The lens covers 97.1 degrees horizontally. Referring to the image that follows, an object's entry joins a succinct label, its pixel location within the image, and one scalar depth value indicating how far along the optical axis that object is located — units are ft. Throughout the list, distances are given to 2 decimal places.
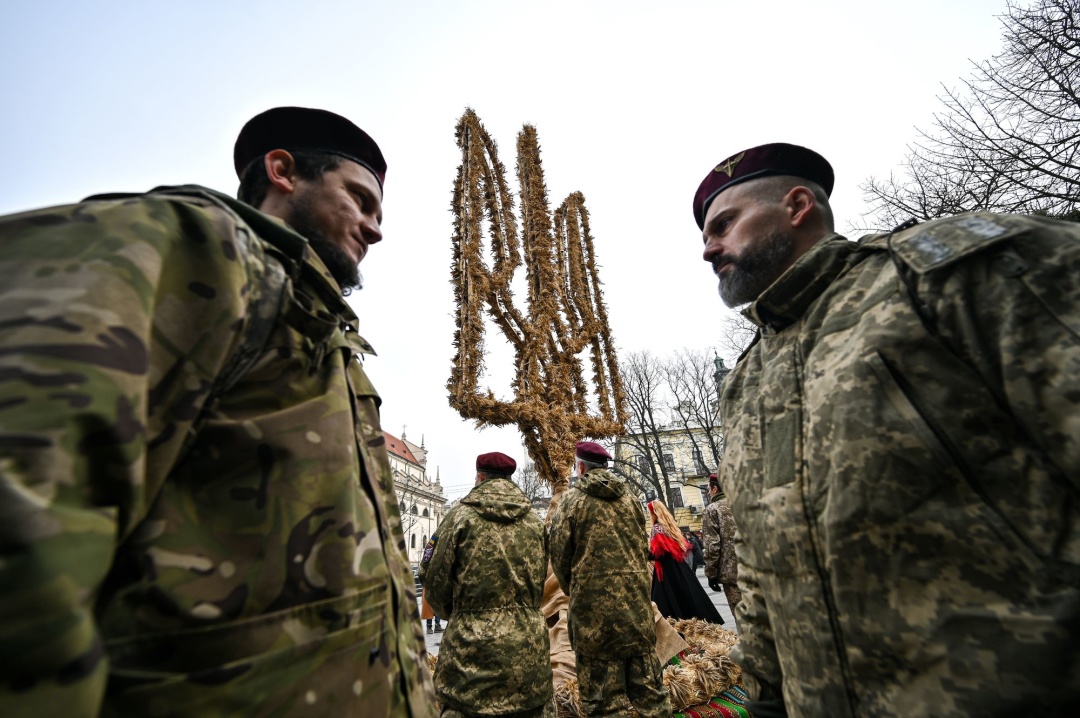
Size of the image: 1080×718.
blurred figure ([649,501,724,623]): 24.52
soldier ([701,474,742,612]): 21.58
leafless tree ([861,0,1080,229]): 26.11
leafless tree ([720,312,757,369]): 56.11
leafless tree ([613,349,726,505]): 93.30
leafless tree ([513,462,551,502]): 157.17
